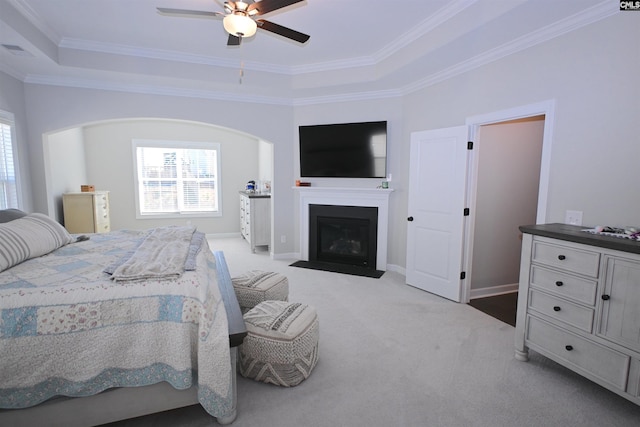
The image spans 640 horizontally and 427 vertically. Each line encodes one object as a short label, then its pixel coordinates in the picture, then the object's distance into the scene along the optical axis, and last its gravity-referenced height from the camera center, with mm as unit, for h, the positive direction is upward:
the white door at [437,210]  3518 -329
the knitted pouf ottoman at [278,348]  2080 -1096
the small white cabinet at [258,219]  5652 -683
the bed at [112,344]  1509 -811
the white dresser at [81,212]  4844 -508
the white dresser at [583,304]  1797 -758
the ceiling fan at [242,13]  2189 +1176
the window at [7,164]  3488 +154
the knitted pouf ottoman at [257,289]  2729 -933
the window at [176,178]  6449 +32
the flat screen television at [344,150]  4539 +447
